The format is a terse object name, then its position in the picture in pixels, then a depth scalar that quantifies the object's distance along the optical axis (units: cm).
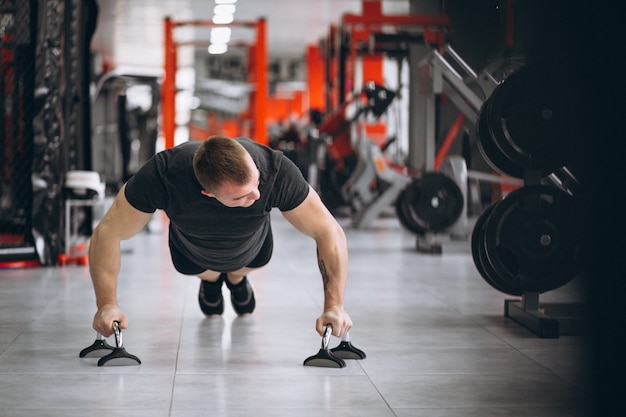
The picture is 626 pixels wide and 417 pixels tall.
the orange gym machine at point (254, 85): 1227
